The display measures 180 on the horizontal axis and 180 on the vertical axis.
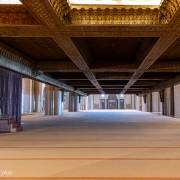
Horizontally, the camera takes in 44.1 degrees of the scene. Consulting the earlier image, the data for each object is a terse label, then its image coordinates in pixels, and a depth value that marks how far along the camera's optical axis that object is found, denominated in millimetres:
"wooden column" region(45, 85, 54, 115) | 17333
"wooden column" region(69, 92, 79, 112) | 24388
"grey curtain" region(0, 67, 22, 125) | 7677
